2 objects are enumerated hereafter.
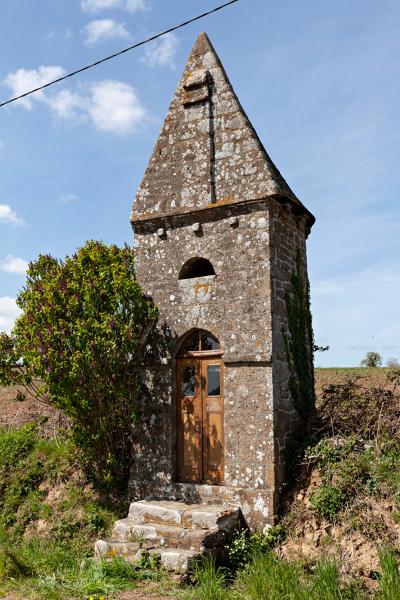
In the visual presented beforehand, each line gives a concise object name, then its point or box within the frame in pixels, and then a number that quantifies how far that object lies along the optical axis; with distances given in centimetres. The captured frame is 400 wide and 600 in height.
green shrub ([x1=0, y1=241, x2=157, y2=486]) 888
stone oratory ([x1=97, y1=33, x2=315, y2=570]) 848
